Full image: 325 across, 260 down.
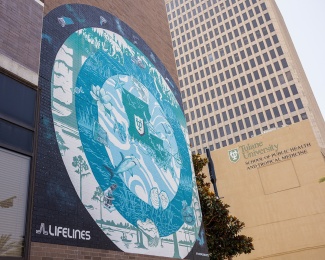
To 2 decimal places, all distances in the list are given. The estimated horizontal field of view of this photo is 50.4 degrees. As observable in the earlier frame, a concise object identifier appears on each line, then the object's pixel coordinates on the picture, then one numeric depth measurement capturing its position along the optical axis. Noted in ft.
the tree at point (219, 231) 56.34
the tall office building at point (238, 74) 248.11
